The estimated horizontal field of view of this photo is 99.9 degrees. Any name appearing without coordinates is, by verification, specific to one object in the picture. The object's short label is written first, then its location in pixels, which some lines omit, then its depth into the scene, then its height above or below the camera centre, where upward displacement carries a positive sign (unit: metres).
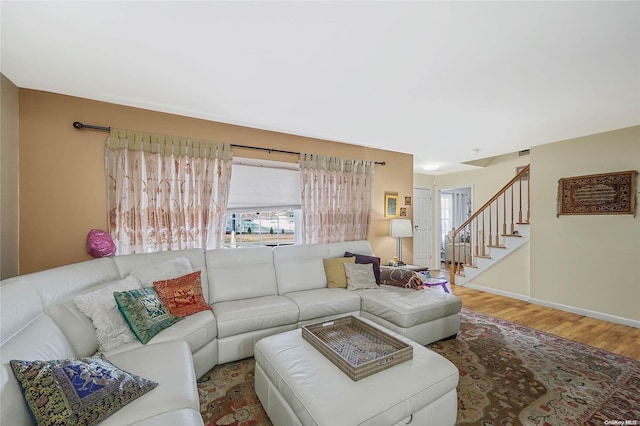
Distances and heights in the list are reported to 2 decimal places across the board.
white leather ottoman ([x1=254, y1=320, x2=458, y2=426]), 1.31 -0.95
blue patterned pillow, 1.06 -0.77
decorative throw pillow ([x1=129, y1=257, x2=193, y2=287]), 2.32 -0.54
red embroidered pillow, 2.25 -0.72
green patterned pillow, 1.88 -0.75
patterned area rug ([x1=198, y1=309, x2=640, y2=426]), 1.81 -1.38
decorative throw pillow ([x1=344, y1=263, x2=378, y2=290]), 3.22 -0.78
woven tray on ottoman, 1.56 -0.91
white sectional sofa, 1.26 -0.88
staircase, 4.62 -0.30
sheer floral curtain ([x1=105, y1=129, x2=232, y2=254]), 2.77 +0.22
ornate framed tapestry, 3.40 +0.26
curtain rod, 2.59 +0.83
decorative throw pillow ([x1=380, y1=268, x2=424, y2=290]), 3.23 -0.81
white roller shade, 3.44 +0.31
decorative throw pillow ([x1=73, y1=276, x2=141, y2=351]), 1.77 -0.72
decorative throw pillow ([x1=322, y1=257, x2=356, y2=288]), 3.28 -0.74
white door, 6.42 -0.36
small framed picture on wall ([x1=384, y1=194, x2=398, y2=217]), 4.62 +0.12
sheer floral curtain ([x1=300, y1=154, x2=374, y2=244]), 3.84 +0.21
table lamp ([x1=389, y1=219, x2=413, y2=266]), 4.27 -0.26
